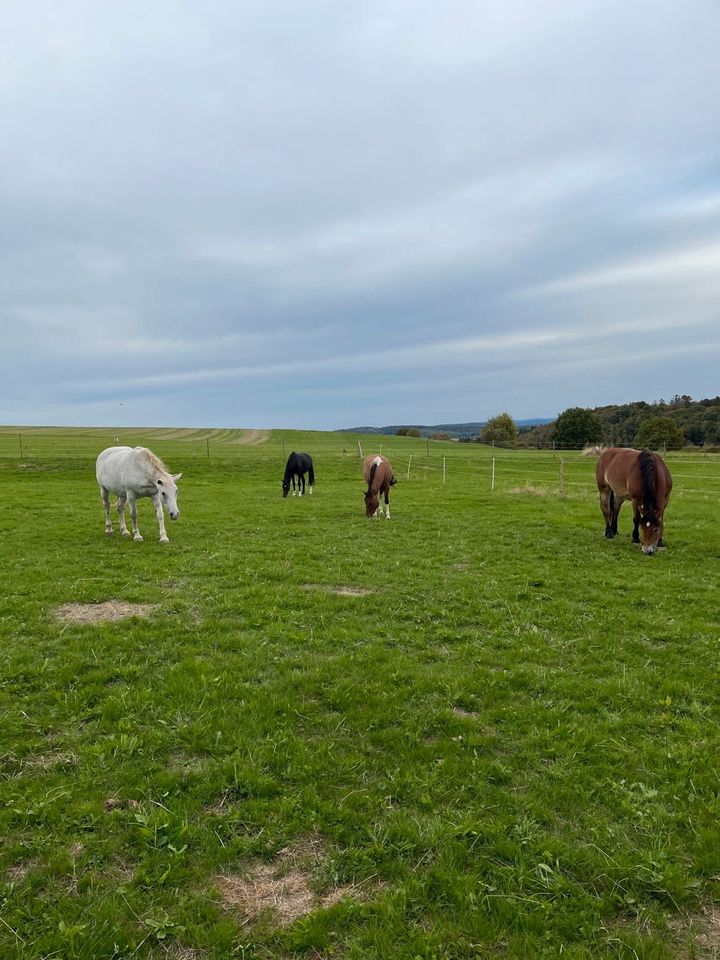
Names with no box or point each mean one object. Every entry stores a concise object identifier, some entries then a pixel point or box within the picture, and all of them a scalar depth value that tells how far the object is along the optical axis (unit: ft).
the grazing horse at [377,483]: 49.47
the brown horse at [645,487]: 33.55
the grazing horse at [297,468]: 68.20
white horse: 37.68
